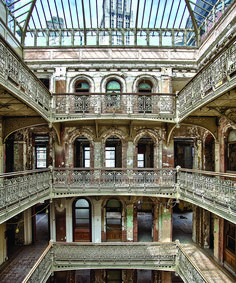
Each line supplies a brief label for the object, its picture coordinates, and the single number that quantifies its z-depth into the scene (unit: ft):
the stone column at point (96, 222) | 31.99
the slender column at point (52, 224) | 32.17
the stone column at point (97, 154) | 32.07
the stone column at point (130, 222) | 31.83
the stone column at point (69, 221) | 32.12
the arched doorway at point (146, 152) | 55.44
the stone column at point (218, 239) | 27.76
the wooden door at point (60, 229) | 32.09
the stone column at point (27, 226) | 33.22
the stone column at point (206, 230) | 32.42
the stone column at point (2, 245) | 28.39
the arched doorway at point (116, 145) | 43.79
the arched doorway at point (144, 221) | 34.12
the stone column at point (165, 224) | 31.71
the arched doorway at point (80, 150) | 45.55
